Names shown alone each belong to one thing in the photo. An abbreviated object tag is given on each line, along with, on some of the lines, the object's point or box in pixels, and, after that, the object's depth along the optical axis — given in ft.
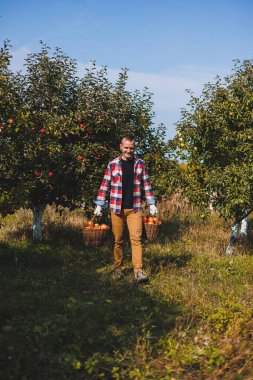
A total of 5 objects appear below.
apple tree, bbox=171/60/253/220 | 26.71
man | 22.61
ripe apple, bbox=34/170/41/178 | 28.37
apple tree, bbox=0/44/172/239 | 28.09
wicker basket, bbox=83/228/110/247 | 28.71
